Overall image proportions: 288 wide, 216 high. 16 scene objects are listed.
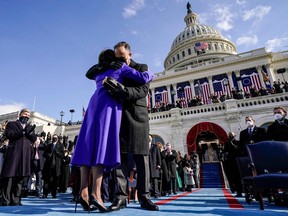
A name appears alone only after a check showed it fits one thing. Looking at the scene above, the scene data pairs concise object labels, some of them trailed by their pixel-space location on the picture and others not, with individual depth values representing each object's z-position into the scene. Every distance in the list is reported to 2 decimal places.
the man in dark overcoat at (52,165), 6.44
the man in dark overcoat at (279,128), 4.60
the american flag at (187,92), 34.43
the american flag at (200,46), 53.03
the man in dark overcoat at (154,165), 5.71
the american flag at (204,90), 31.89
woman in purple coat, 2.31
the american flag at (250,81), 30.76
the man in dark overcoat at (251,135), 5.11
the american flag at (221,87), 32.56
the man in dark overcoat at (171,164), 7.96
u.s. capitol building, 17.33
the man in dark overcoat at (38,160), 6.71
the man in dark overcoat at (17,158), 3.89
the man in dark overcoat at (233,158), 6.01
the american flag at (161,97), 35.22
